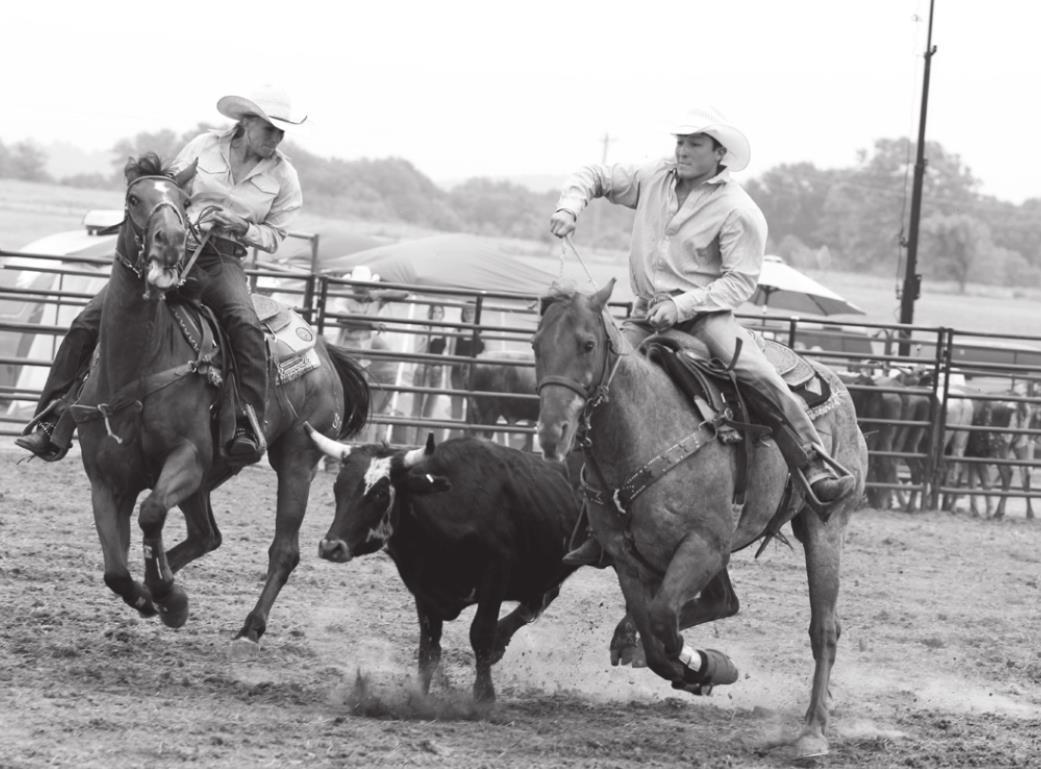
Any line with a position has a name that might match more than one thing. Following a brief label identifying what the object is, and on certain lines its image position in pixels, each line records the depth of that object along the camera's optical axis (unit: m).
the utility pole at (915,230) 38.59
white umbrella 38.44
